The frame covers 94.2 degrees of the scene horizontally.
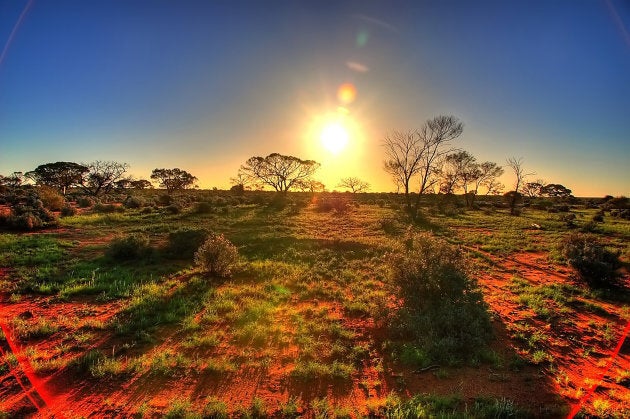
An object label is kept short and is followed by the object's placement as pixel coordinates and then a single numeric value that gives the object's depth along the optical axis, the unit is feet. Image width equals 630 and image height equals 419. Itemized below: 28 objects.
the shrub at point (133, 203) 122.11
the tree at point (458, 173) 189.06
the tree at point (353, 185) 282.42
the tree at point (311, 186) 228.84
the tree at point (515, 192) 145.98
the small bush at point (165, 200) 142.28
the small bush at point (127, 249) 46.65
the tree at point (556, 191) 305.55
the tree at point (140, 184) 273.93
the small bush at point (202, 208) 109.23
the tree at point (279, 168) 215.31
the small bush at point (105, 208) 105.91
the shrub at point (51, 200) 98.17
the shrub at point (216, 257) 40.60
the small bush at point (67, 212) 89.50
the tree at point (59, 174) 192.54
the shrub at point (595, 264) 38.01
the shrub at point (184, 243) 50.06
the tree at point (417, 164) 115.03
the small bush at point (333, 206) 132.05
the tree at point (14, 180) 210.75
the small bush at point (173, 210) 107.96
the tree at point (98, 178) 192.54
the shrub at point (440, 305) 22.57
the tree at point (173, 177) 238.27
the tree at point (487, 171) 200.54
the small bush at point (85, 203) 117.39
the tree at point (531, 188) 257.26
